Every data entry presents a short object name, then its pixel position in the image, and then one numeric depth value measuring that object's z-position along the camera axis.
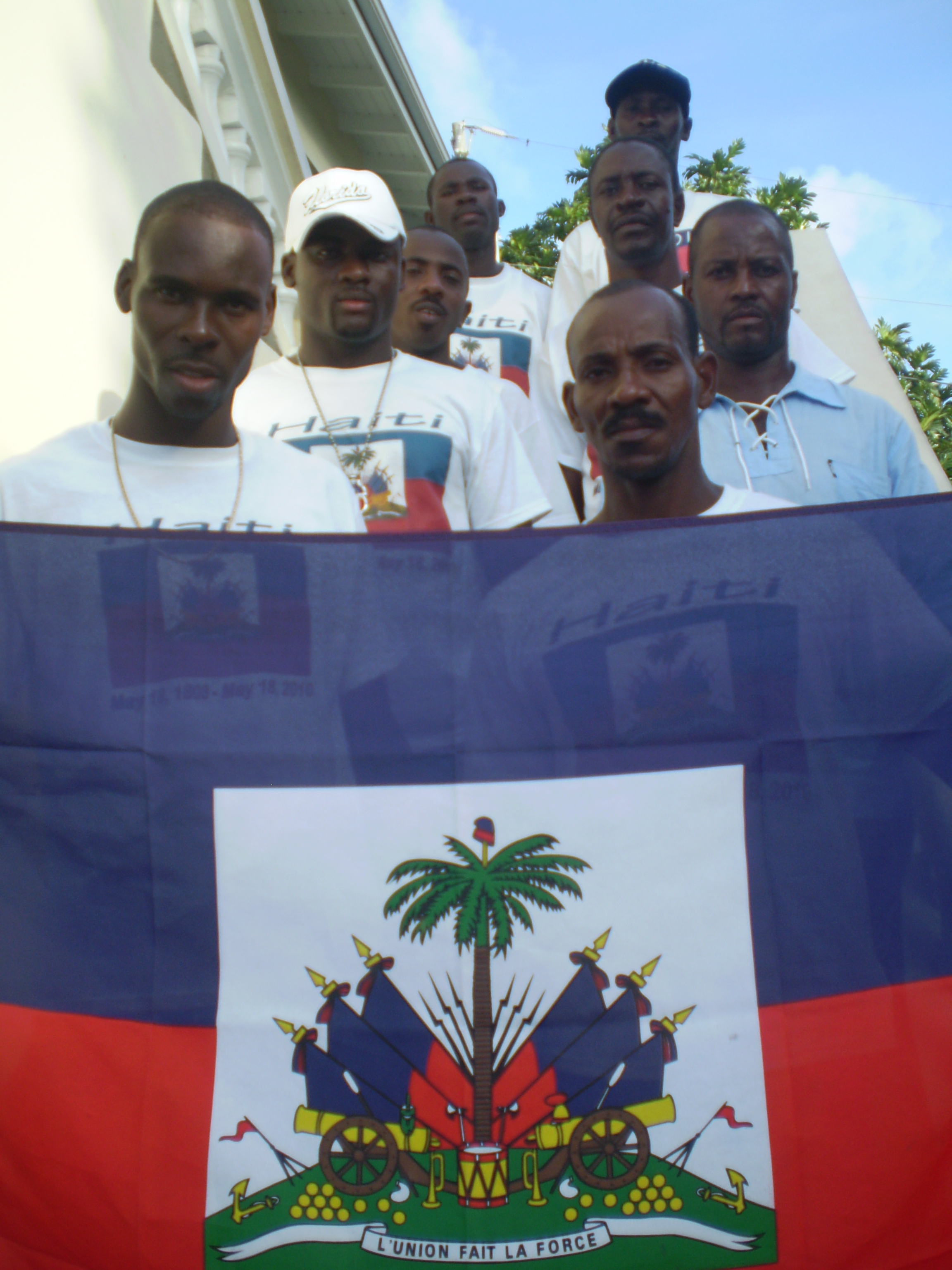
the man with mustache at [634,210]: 4.11
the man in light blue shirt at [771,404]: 2.94
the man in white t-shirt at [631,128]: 4.64
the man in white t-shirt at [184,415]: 2.18
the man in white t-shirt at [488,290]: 4.26
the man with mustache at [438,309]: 3.57
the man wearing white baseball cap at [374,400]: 2.68
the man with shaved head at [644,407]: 2.45
